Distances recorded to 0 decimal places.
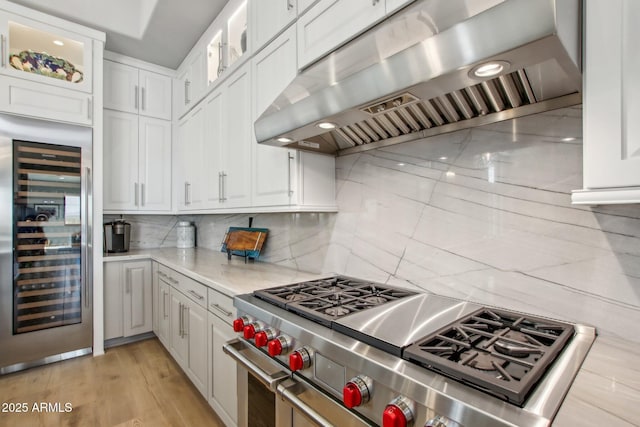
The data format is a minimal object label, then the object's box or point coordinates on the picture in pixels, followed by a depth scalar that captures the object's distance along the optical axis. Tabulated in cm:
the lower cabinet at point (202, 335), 158
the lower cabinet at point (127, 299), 277
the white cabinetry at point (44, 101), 230
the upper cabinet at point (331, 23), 122
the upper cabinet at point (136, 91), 299
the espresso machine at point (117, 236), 301
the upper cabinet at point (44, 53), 230
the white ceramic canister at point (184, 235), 341
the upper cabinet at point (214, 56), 219
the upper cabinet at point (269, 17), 162
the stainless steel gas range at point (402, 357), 61
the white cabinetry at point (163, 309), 247
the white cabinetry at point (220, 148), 204
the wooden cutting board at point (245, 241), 232
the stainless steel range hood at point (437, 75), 66
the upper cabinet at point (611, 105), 65
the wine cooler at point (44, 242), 228
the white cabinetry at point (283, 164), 163
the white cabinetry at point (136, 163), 301
